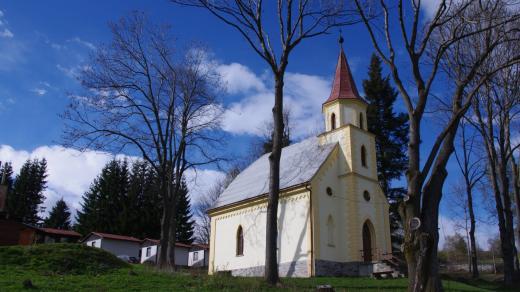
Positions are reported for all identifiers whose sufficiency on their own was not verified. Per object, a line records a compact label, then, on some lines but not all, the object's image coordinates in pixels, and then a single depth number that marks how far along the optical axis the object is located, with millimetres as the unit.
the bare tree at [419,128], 9883
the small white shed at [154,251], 44031
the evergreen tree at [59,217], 57594
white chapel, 23438
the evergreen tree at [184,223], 50594
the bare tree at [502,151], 21703
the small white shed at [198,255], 44938
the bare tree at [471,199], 28141
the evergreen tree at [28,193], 55562
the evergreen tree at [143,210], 48875
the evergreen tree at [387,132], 34156
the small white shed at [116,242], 42875
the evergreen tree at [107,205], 48438
